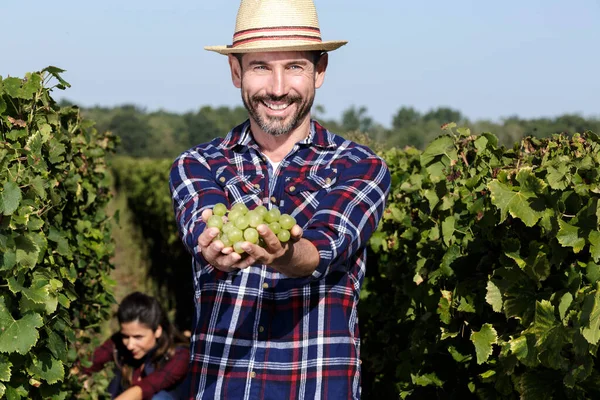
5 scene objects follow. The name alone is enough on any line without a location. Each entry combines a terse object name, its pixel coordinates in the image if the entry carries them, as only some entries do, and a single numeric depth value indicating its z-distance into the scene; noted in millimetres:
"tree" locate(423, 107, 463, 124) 65125
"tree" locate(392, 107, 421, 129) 47750
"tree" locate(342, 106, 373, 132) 37312
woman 6098
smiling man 3238
